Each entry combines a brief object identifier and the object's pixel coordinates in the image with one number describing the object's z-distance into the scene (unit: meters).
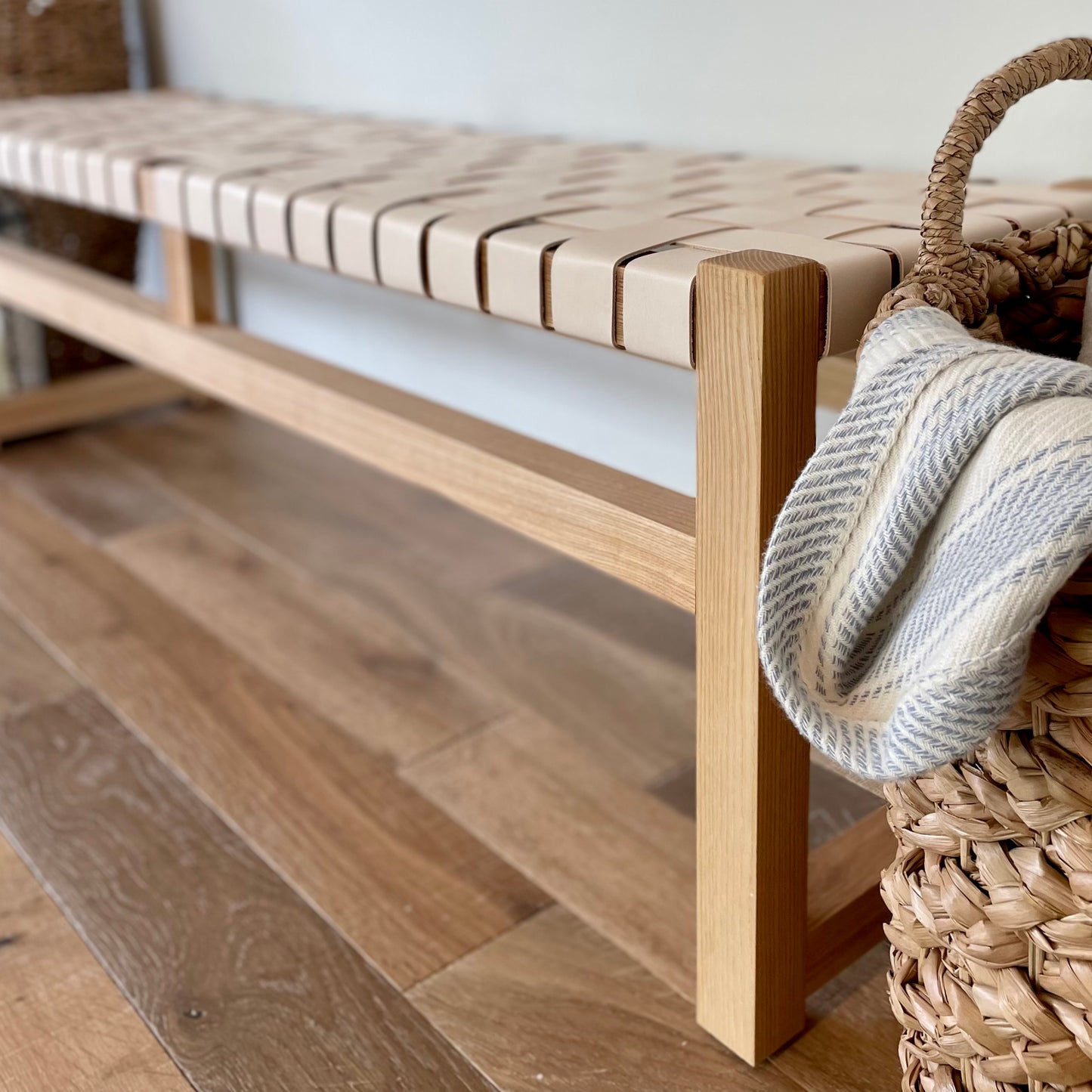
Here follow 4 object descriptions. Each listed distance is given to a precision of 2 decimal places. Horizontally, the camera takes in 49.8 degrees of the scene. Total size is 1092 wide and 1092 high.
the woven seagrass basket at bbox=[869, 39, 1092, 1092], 0.41
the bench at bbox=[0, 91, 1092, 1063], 0.55
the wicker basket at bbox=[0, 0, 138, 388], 1.62
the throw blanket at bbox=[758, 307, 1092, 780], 0.38
